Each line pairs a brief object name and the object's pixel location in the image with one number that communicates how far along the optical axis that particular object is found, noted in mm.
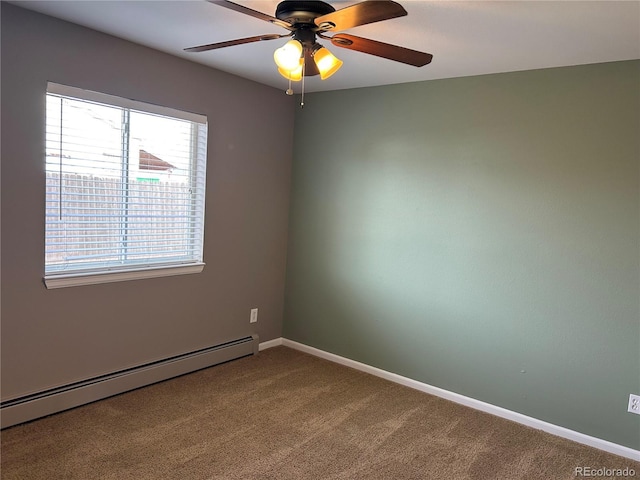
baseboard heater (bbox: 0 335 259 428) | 2670
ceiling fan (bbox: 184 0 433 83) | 1854
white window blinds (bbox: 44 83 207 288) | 2760
